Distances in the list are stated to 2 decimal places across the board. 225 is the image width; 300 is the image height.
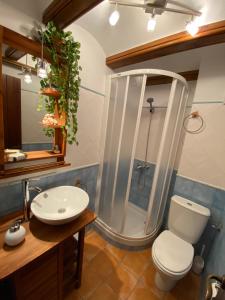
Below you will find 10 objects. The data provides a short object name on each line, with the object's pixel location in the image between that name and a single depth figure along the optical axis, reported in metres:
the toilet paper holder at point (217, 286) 0.74
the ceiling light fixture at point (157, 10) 0.93
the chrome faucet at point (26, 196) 1.10
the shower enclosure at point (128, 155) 1.51
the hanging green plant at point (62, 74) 1.15
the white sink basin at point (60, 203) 1.07
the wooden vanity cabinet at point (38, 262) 0.82
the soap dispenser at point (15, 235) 0.89
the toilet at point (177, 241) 1.29
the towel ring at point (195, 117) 1.61
